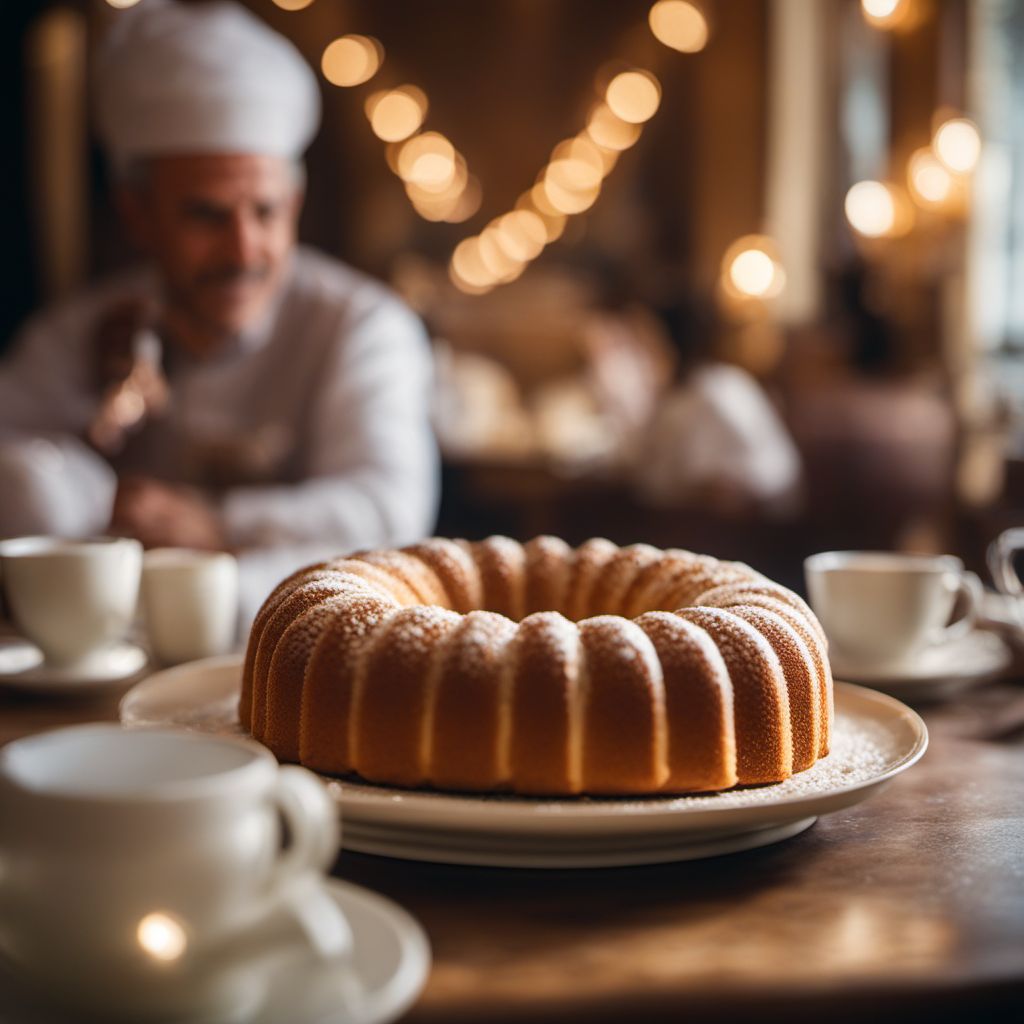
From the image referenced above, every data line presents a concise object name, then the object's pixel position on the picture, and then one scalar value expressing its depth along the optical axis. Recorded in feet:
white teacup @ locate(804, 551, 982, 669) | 3.67
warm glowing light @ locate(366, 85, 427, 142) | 28.22
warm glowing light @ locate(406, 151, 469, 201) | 30.40
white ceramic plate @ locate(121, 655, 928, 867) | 2.10
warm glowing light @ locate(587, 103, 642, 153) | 29.86
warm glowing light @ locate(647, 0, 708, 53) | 26.30
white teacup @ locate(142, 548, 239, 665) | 3.95
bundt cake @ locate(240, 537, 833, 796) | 2.29
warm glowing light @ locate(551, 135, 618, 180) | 30.45
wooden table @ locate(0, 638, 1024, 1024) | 1.77
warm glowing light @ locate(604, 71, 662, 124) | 29.09
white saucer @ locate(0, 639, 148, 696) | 3.62
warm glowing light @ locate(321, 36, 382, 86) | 28.43
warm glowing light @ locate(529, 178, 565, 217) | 31.17
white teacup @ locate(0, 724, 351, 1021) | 1.56
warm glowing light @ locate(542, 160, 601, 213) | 30.48
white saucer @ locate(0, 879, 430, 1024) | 1.59
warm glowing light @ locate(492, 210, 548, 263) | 31.30
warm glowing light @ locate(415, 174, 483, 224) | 31.22
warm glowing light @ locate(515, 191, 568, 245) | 31.35
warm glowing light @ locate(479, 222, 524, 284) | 31.30
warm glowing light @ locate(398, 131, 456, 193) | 29.17
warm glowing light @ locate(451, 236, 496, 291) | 31.53
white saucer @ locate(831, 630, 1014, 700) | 3.67
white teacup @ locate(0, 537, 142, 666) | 3.64
